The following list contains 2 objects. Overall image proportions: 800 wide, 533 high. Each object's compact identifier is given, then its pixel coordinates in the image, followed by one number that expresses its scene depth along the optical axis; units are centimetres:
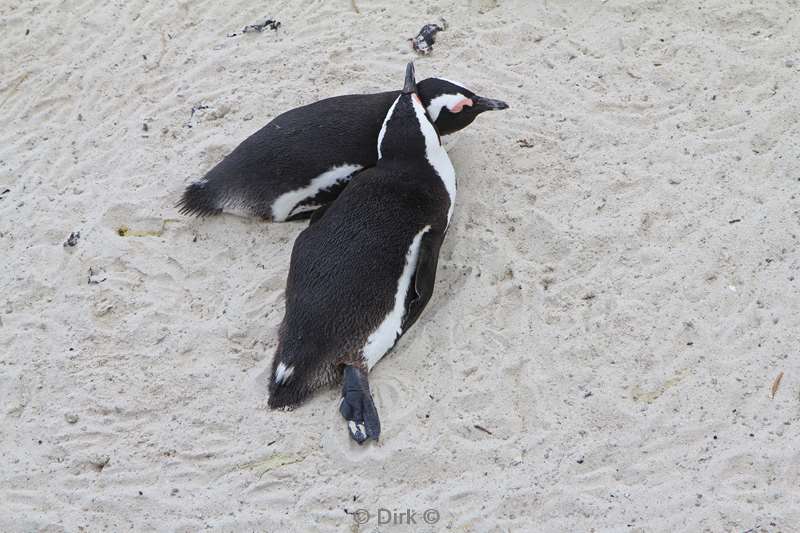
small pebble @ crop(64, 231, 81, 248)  763
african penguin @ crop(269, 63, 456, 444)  631
